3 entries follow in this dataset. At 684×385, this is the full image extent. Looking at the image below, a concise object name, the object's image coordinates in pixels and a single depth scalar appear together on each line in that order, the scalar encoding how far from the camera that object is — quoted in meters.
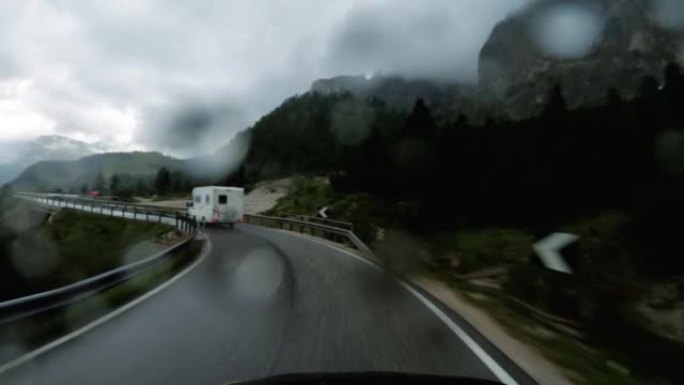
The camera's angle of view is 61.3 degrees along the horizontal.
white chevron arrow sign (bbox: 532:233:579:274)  9.67
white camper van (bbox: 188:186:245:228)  39.75
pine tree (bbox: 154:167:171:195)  161.26
